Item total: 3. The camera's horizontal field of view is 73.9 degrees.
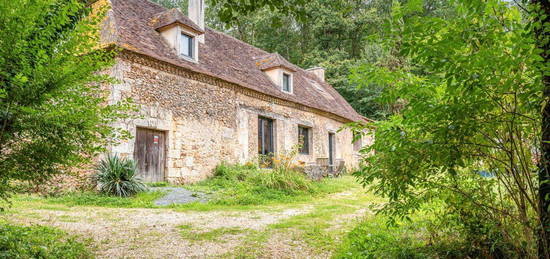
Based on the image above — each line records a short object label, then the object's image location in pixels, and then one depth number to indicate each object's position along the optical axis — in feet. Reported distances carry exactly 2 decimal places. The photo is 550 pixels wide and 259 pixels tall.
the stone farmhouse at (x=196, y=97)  31.86
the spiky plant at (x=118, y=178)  26.22
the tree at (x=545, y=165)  7.07
